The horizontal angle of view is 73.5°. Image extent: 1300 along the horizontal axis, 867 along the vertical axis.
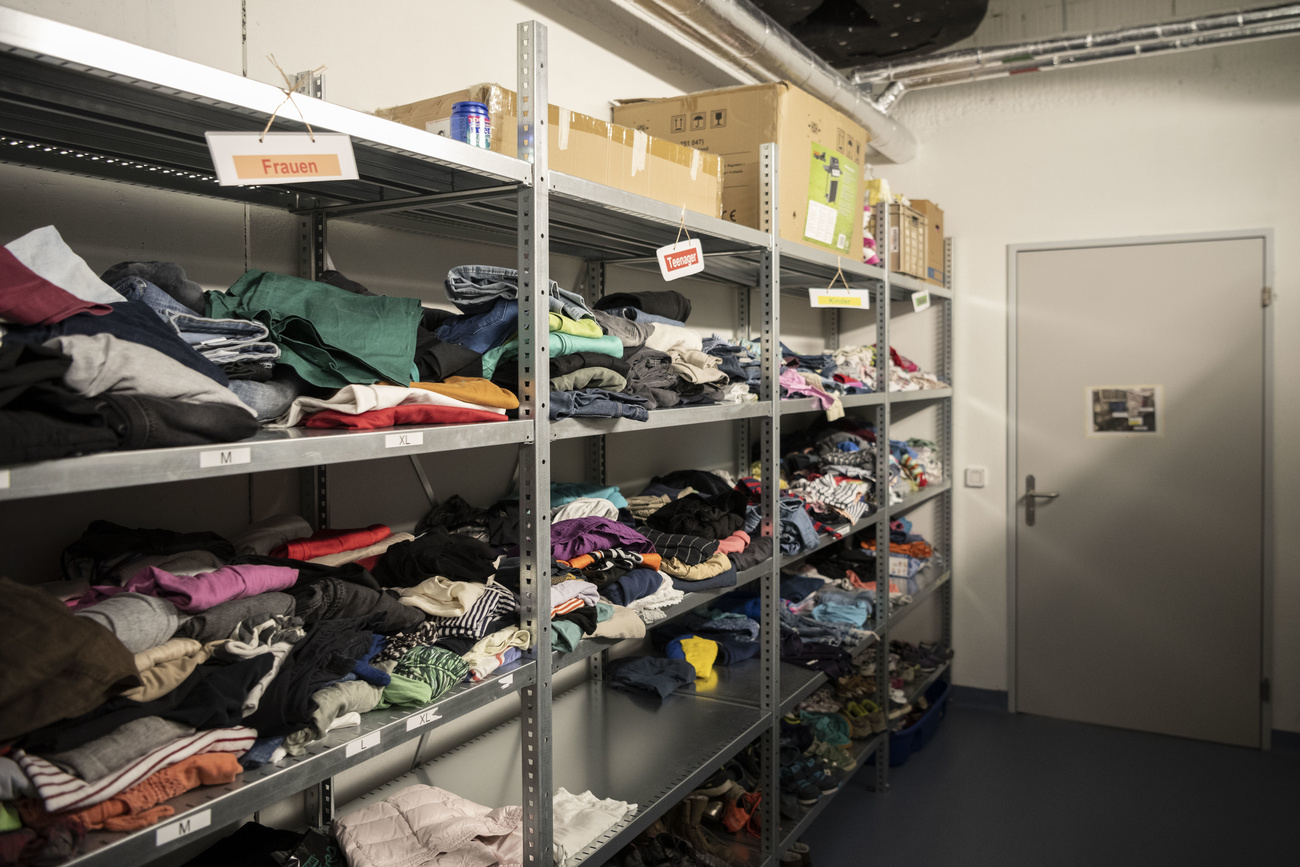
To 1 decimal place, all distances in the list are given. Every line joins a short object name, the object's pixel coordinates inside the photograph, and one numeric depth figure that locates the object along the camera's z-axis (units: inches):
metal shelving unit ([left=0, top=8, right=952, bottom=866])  39.7
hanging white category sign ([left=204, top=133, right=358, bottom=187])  43.5
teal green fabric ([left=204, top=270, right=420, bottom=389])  53.4
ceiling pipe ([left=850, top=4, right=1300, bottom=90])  140.0
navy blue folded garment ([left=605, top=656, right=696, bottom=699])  109.3
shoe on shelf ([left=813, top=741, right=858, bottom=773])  129.8
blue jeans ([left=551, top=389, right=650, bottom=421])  67.1
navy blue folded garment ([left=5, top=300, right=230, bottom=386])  40.9
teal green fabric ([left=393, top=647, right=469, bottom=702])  55.9
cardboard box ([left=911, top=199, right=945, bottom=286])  165.3
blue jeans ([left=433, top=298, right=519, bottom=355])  67.4
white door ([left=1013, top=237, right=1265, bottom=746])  161.9
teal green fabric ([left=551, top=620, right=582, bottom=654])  67.1
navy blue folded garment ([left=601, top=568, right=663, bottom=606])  78.9
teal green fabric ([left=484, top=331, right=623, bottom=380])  66.5
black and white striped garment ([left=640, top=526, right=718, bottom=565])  88.4
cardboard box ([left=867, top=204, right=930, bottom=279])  148.2
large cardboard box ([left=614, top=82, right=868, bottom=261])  104.7
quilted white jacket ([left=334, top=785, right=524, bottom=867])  65.4
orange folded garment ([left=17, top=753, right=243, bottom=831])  38.0
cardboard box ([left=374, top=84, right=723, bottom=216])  68.5
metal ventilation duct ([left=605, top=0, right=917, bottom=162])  113.9
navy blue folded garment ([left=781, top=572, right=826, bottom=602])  142.5
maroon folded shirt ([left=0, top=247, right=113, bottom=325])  39.7
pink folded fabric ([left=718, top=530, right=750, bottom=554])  96.6
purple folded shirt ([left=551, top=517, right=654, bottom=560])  79.4
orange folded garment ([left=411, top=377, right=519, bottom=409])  59.3
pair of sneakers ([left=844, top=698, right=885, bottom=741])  141.4
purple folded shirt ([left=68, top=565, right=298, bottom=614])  47.2
